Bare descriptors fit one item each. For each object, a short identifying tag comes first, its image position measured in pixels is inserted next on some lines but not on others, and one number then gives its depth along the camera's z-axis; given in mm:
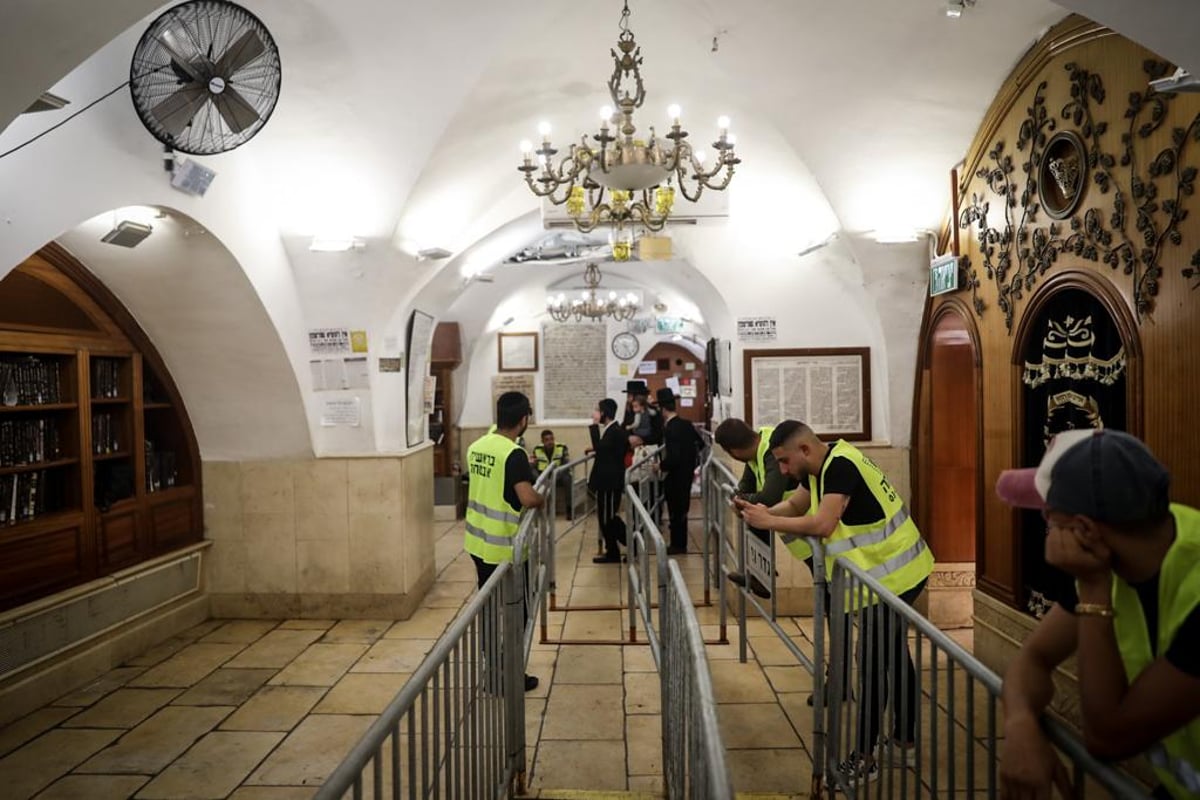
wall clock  13595
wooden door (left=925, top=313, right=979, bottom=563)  5703
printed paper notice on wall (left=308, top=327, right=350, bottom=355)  5863
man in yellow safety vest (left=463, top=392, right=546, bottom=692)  4094
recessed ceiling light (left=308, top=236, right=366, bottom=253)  5316
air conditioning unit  5762
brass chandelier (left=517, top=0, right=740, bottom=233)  3693
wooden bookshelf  4441
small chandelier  11438
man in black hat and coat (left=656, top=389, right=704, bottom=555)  7430
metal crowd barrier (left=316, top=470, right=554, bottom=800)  1592
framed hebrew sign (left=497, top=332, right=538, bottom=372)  12789
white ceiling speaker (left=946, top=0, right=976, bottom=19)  3574
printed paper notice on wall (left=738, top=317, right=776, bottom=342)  6293
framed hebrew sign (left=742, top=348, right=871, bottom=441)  6160
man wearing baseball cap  1343
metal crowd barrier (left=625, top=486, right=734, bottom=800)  1488
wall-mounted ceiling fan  3162
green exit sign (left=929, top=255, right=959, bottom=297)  4906
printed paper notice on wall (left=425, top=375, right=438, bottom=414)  8154
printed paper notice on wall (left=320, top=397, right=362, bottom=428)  5938
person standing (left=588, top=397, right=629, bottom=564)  7191
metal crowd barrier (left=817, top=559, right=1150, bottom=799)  1552
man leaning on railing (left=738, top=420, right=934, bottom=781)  3104
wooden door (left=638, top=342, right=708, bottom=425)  14617
